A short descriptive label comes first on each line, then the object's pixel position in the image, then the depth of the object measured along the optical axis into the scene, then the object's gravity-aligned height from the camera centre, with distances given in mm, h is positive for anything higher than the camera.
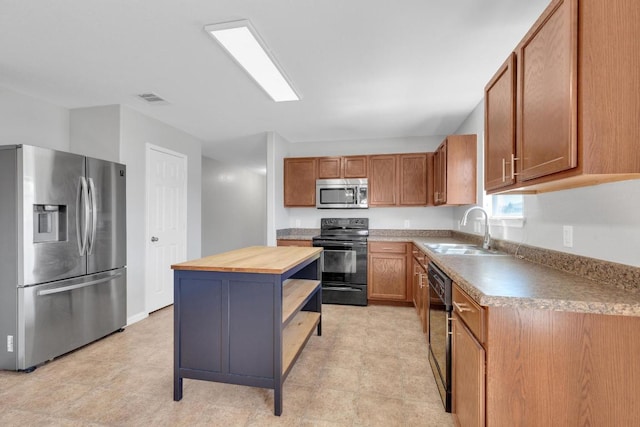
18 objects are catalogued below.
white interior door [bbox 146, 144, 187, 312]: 3740 -103
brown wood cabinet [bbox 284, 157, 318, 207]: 4691 +493
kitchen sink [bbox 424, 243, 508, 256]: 2473 -335
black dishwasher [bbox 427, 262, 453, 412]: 1783 -765
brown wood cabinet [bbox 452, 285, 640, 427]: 1081 -586
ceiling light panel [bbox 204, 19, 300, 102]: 1952 +1199
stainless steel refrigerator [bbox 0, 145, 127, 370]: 2371 -353
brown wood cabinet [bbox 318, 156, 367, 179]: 4531 +696
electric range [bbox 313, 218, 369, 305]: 4062 -774
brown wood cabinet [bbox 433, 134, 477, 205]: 3234 +469
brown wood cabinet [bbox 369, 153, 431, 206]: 4332 +483
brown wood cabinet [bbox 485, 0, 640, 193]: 1017 +440
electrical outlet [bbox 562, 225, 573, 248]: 1642 -128
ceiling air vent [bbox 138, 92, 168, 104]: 3062 +1203
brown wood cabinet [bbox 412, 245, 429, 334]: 2777 -777
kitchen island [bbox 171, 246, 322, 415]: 1850 -700
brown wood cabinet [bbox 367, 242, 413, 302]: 3986 -795
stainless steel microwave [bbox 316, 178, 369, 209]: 4488 +291
